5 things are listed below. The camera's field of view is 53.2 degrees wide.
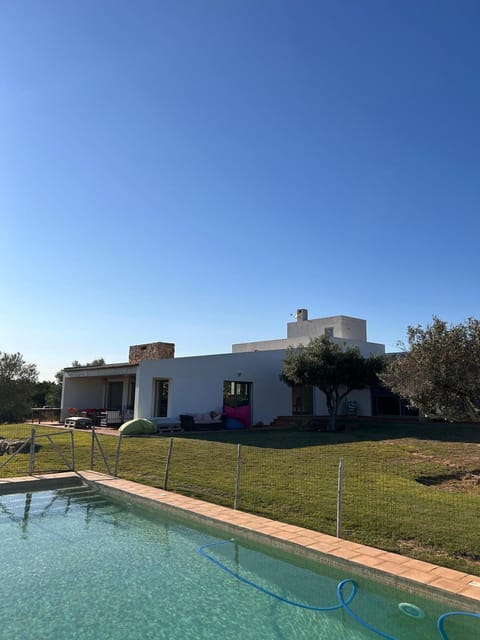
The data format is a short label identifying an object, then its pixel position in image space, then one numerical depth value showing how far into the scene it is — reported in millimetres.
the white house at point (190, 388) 24297
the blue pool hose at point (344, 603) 5020
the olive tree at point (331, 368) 23344
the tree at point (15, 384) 26969
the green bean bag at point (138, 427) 21328
